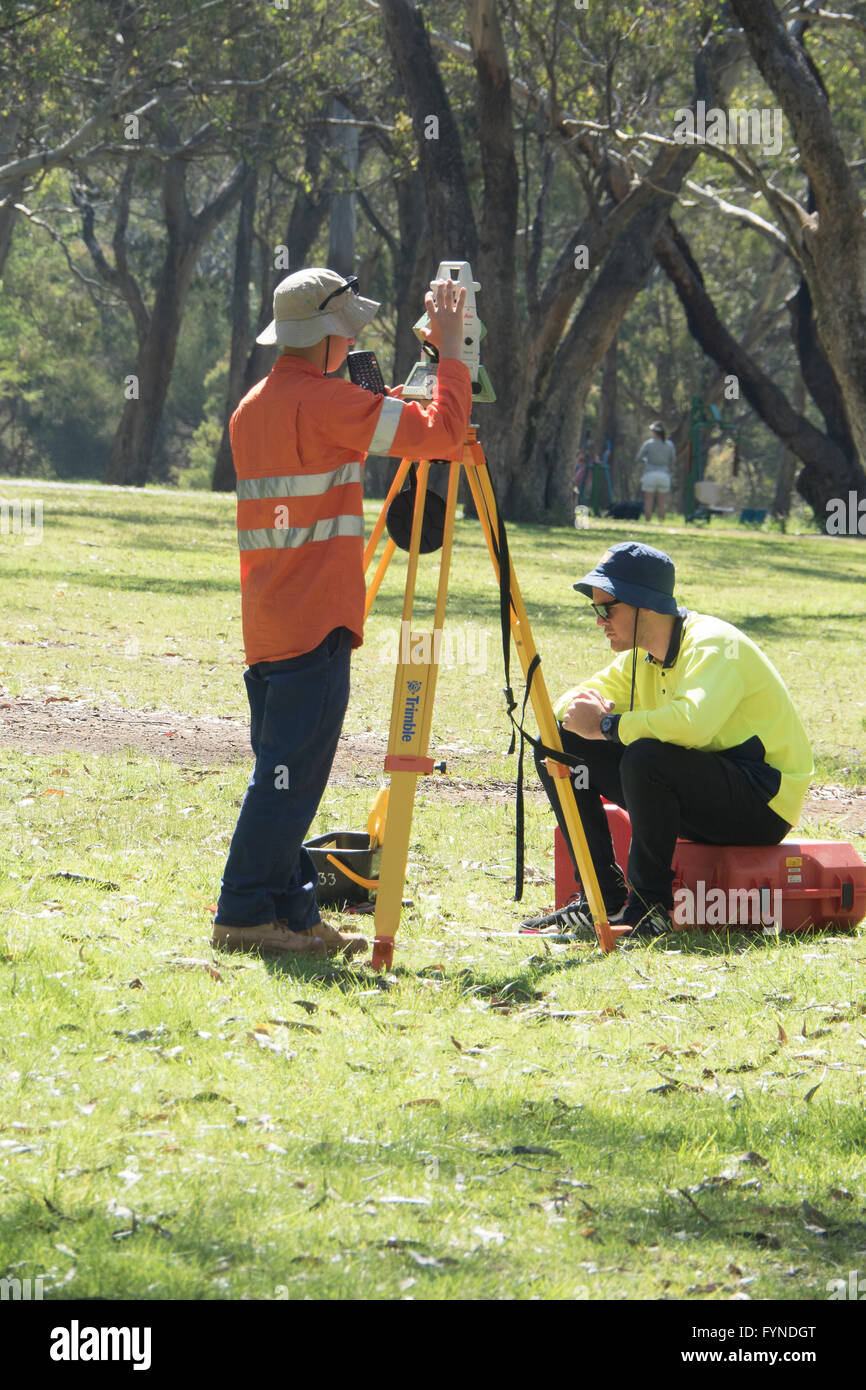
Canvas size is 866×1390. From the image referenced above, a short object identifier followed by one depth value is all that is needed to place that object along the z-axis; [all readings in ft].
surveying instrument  34.71
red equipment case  38.83
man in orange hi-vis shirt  33.22
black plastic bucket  40.73
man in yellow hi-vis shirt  37.99
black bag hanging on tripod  35.91
